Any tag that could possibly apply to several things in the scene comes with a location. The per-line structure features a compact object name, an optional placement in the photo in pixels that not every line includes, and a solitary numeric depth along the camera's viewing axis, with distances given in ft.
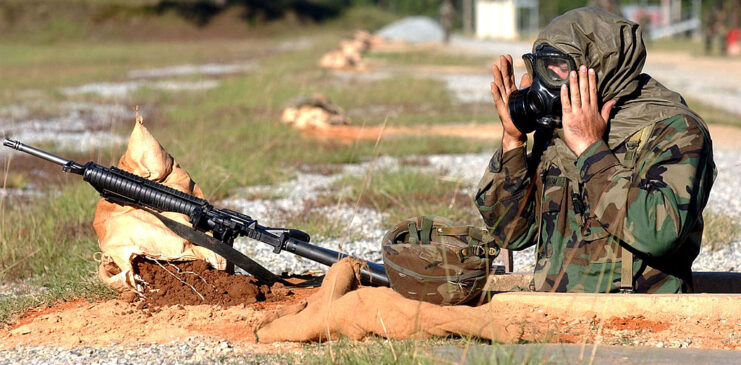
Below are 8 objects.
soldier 21.42
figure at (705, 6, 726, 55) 241.35
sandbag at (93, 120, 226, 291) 27.20
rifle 26.76
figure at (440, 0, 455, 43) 317.83
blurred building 426.51
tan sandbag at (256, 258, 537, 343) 22.49
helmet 23.30
